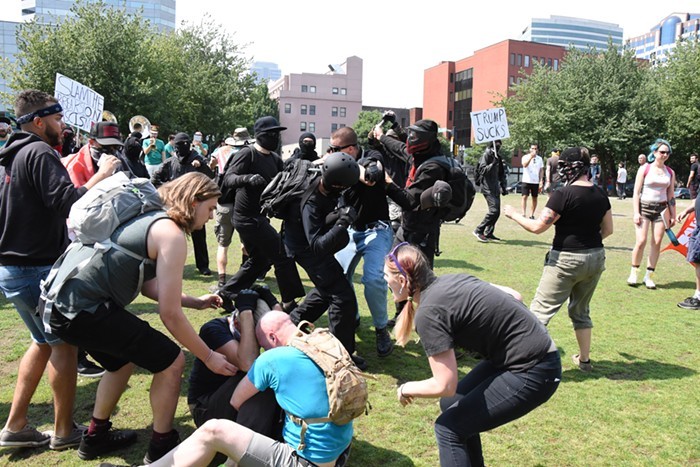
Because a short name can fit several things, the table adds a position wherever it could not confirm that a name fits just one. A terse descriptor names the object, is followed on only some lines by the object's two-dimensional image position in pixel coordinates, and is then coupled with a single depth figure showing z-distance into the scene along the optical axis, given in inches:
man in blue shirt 111.7
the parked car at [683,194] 1485.0
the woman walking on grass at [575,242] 197.3
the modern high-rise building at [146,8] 4990.2
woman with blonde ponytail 116.3
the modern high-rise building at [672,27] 6382.9
